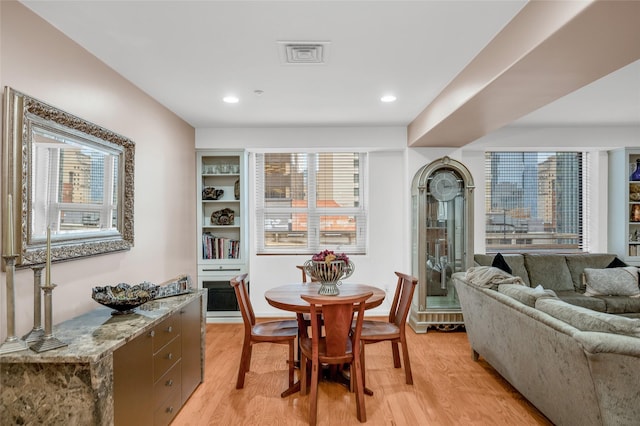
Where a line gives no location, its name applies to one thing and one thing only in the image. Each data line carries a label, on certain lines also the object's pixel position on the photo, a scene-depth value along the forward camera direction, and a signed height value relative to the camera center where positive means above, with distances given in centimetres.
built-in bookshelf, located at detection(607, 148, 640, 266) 453 +10
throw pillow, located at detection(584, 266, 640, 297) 401 -77
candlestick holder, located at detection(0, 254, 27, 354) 160 -45
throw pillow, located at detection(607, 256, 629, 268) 430 -60
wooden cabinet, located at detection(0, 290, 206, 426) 160 -78
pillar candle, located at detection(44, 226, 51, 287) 167 -25
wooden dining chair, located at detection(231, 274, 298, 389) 278 -96
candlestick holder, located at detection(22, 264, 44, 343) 169 -48
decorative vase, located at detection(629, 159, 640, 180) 459 +51
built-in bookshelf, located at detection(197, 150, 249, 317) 454 -24
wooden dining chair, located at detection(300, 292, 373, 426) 234 -86
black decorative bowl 216 -52
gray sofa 171 -79
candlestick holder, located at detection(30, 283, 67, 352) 163 -55
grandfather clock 418 -29
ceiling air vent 227 +106
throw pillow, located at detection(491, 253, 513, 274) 419 -58
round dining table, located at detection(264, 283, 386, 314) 264 -68
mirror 175 +16
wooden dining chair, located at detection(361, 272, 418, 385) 280 -95
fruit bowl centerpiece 281 -45
